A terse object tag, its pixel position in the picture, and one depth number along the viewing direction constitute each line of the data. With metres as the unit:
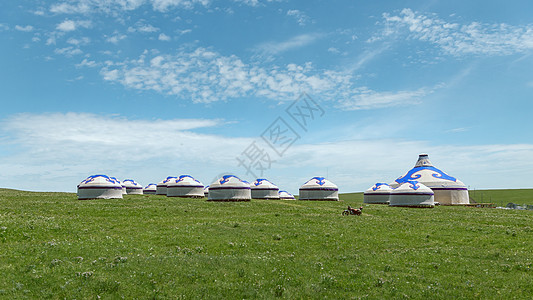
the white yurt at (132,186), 100.94
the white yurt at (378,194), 81.07
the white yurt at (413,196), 61.53
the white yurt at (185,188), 80.12
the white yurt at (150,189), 109.69
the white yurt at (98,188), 61.38
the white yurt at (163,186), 97.19
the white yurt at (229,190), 63.66
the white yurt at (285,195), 96.19
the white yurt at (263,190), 85.12
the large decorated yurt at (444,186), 75.12
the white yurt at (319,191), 78.81
